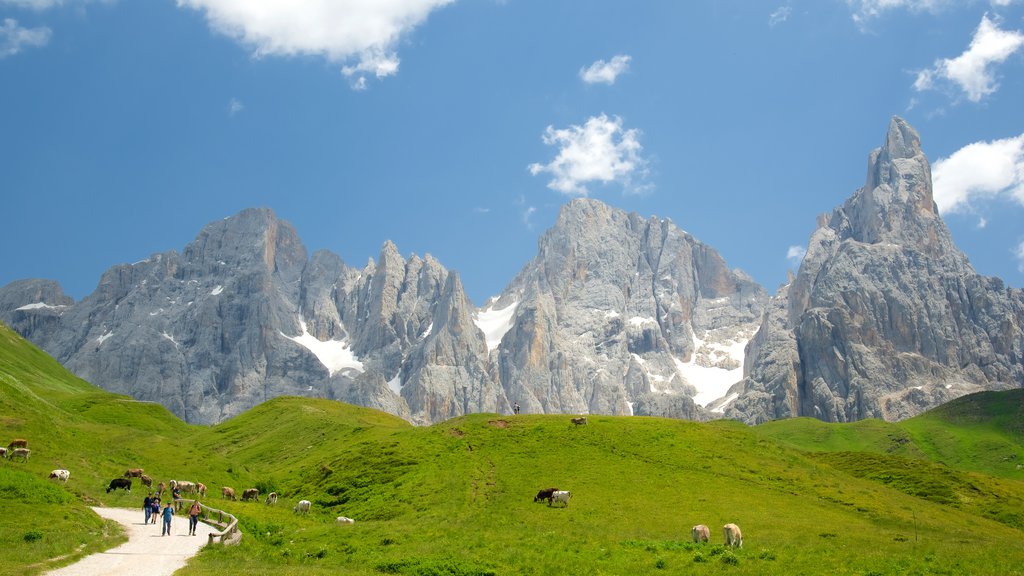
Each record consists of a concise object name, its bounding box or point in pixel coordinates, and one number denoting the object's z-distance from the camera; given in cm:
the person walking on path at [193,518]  4109
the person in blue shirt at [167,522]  4000
